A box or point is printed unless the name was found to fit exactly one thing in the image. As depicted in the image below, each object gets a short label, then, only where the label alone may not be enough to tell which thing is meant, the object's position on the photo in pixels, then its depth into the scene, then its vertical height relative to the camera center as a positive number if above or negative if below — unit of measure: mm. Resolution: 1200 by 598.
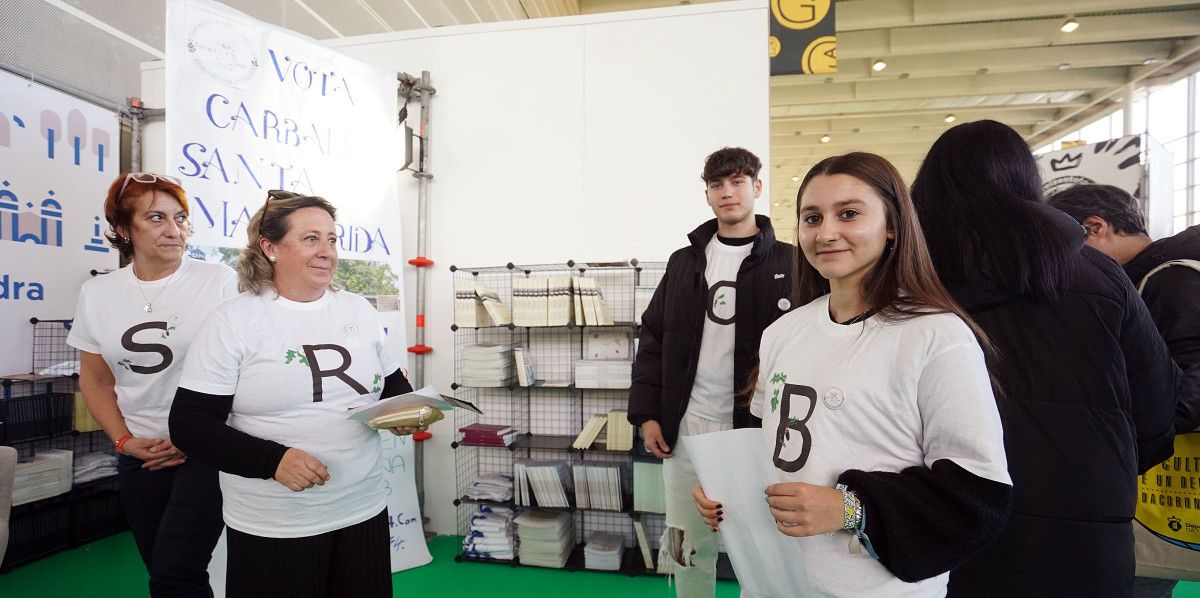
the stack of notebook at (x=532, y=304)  3297 -46
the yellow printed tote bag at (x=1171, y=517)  1562 -628
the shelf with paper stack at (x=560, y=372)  3262 -465
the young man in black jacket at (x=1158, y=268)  1471 +88
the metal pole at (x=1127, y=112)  9172 +3088
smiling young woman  894 -204
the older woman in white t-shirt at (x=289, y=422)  1438 -337
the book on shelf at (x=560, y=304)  3264 -45
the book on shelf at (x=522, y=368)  3346 -433
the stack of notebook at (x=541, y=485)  3199 -1093
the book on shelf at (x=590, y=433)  3227 -797
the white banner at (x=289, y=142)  2463 +768
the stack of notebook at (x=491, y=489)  3307 -1160
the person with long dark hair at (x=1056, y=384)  1060 -168
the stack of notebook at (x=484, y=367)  3312 -424
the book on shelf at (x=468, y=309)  3316 -78
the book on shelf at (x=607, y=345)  3496 -308
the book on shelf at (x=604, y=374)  3255 -454
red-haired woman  1803 -222
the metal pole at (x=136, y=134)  3707 +1072
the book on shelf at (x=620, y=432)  3178 -781
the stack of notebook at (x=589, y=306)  3242 -56
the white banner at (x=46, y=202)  3129 +562
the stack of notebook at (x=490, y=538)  3285 -1438
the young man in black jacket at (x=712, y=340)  2070 -164
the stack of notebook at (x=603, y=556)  3164 -1480
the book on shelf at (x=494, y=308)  3279 -71
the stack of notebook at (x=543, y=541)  3221 -1425
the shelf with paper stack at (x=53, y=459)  3207 -1005
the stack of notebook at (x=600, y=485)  3150 -1077
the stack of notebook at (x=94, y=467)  3471 -1092
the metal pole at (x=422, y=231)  3648 +433
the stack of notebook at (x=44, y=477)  3119 -1056
